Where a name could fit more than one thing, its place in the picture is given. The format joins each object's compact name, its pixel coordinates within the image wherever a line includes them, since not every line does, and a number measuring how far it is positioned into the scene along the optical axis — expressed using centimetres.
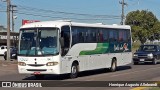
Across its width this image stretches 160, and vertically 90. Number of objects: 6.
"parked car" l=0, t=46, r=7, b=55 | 6112
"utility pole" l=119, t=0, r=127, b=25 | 6388
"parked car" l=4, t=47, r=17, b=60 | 4674
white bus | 1992
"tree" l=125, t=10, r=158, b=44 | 8500
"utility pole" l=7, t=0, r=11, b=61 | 3941
